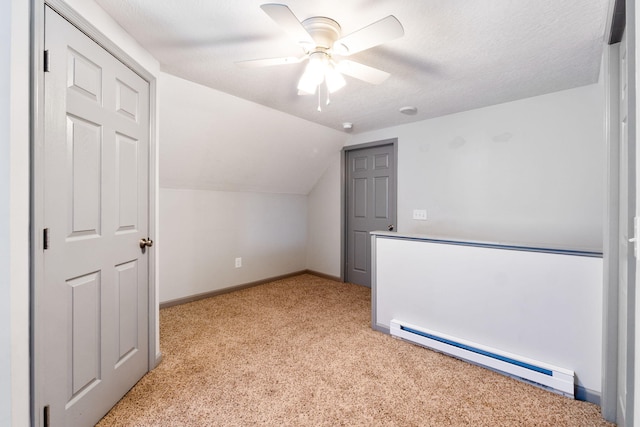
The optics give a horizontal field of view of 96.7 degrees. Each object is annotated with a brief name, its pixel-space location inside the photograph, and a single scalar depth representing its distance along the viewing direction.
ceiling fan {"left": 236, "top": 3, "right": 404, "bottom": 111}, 1.35
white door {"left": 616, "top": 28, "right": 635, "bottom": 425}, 1.08
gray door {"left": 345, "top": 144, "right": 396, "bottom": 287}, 3.89
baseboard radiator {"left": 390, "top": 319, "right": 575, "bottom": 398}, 1.76
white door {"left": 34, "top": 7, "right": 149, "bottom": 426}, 1.25
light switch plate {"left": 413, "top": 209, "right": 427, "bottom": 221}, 3.50
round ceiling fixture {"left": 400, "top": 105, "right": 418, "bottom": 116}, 3.06
